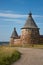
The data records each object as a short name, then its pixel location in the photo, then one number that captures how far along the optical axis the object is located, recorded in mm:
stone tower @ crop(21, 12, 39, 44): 55000
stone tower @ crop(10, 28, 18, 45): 62750
